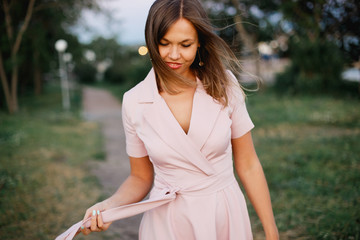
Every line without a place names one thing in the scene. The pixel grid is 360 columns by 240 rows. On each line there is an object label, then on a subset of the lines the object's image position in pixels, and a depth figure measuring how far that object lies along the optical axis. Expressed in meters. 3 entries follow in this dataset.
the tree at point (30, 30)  13.26
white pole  13.57
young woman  1.47
